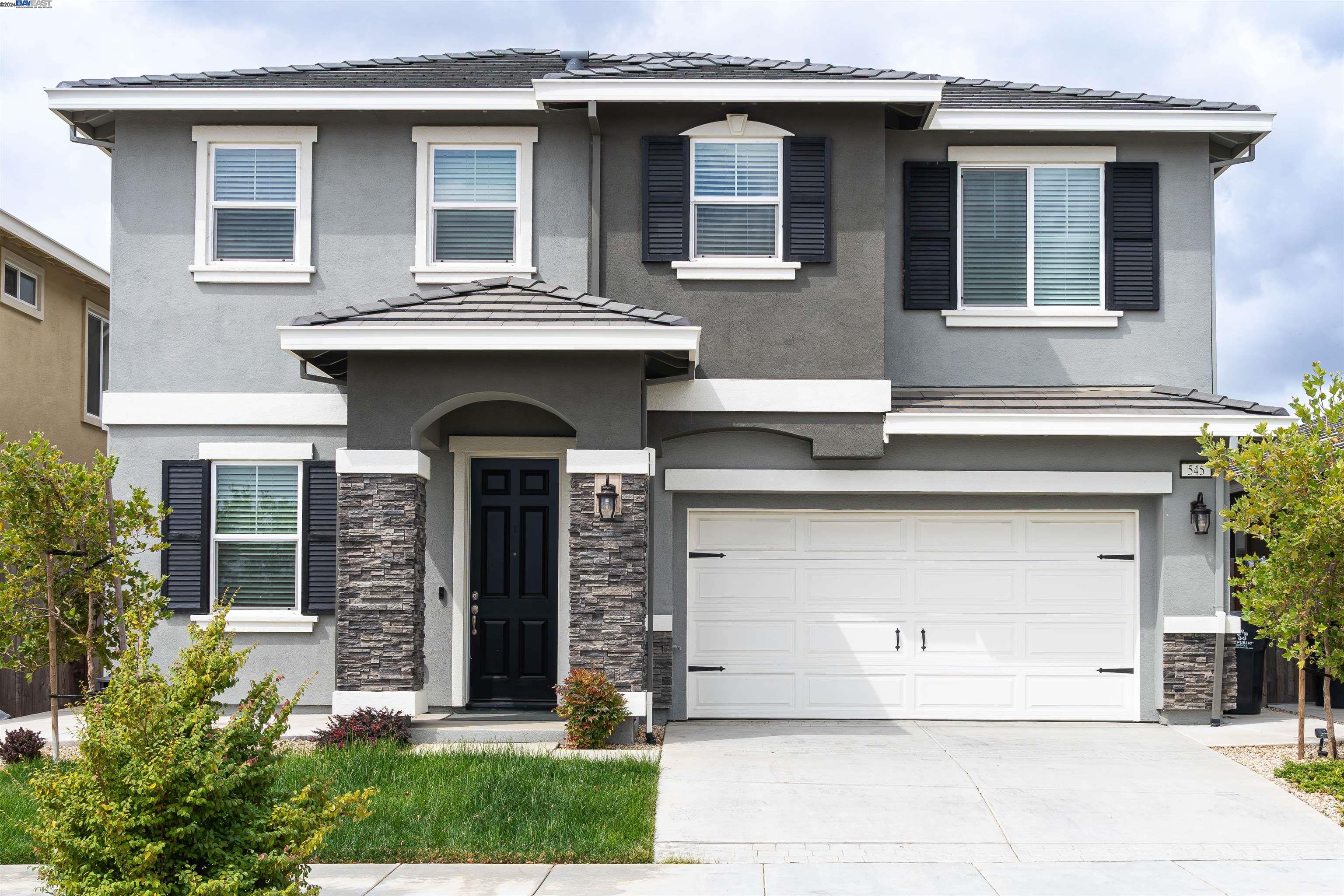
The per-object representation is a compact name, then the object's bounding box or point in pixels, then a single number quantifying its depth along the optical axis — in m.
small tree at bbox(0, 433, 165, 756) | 9.06
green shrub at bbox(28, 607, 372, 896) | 5.06
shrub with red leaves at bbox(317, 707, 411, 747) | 9.44
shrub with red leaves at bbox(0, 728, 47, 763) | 9.55
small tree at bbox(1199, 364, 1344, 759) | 9.22
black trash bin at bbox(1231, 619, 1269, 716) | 11.65
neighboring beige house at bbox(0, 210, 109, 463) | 14.82
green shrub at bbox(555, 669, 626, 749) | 9.55
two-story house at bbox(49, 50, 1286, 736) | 11.27
